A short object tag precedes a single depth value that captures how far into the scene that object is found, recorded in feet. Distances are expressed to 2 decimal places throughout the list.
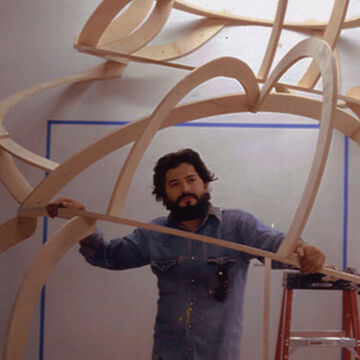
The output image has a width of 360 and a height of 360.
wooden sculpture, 6.57
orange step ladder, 9.02
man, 8.07
